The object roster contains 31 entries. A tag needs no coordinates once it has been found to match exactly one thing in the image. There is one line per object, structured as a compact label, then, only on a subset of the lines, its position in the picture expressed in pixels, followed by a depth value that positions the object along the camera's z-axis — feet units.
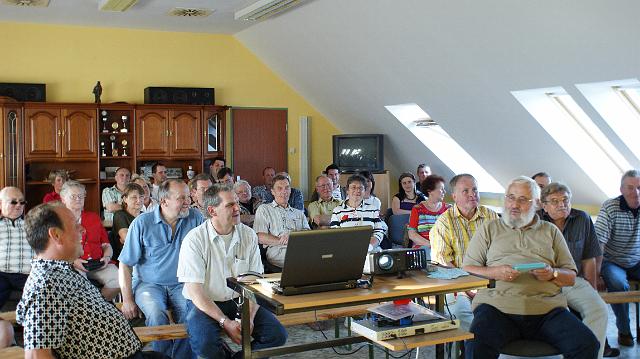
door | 35.12
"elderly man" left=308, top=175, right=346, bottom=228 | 22.08
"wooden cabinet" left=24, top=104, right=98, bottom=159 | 29.76
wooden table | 9.74
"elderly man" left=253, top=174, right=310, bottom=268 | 18.51
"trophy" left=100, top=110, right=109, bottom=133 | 31.09
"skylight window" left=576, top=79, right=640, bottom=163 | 21.48
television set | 32.42
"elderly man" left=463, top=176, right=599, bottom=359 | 12.31
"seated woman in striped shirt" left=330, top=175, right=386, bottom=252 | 19.69
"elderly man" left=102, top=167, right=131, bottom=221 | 27.50
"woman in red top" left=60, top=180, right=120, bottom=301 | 16.81
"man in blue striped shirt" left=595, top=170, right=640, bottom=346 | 17.49
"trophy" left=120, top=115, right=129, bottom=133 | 31.30
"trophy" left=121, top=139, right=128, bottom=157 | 31.40
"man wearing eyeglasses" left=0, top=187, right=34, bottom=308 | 15.80
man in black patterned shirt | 8.43
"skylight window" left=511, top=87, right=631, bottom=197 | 24.14
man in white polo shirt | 12.20
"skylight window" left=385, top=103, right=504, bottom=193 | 30.89
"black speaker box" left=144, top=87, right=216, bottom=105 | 31.89
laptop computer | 9.92
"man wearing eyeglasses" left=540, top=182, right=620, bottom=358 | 15.06
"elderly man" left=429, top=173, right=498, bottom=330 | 14.58
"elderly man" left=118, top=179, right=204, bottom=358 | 14.33
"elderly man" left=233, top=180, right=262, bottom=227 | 22.21
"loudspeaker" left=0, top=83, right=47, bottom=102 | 29.84
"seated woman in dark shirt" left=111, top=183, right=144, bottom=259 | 18.38
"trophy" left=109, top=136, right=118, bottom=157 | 31.17
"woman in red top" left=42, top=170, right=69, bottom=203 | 28.58
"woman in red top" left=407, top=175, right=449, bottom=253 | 18.53
